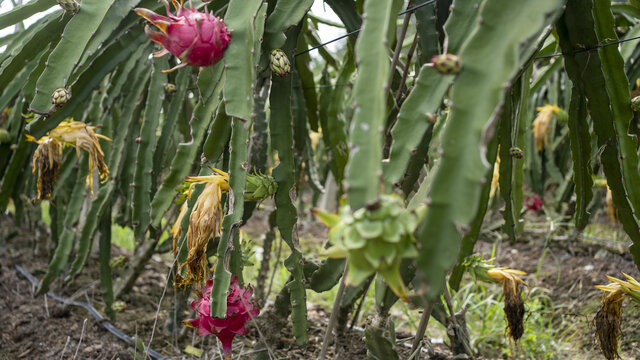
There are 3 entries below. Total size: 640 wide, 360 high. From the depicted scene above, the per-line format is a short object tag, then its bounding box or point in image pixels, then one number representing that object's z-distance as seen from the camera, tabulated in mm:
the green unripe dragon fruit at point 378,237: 477
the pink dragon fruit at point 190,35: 722
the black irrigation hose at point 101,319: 1291
